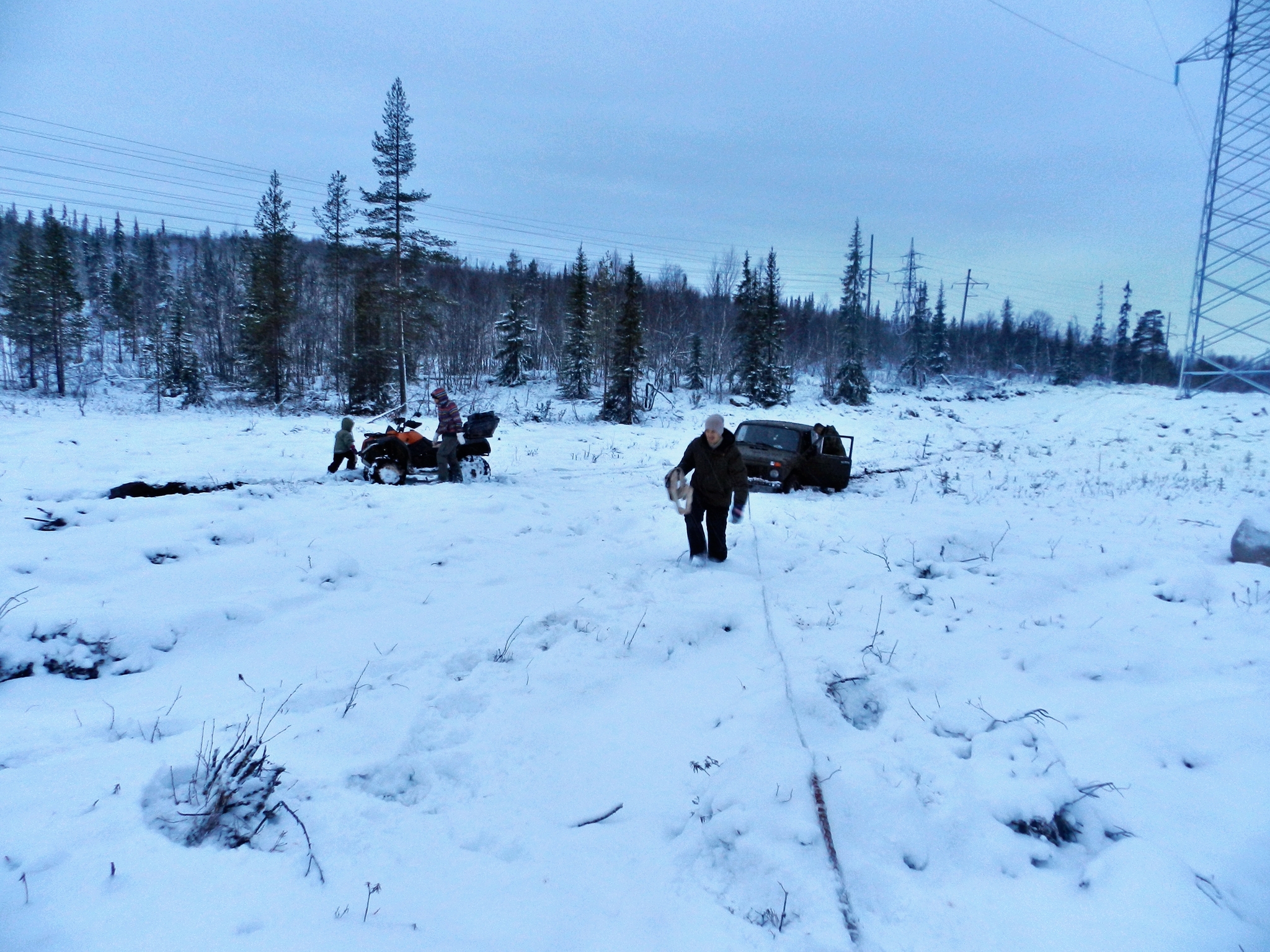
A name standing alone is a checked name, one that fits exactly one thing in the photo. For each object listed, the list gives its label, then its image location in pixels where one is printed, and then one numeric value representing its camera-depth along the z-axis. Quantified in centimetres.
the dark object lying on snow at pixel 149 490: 887
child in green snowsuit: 1198
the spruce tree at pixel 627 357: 3072
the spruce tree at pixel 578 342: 3788
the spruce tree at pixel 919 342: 5162
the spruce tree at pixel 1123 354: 6456
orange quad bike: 1169
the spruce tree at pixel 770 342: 3938
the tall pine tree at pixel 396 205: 2862
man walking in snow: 714
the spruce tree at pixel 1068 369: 5819
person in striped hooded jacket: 1157
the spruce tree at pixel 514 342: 3969
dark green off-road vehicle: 1291
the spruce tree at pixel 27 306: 3816
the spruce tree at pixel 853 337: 4116
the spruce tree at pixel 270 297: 3328
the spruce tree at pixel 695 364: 4247
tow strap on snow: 285
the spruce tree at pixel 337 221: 3791
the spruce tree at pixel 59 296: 3759
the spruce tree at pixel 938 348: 5334
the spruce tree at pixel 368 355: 3029
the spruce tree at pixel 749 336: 3966
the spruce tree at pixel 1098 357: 6962
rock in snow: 666
